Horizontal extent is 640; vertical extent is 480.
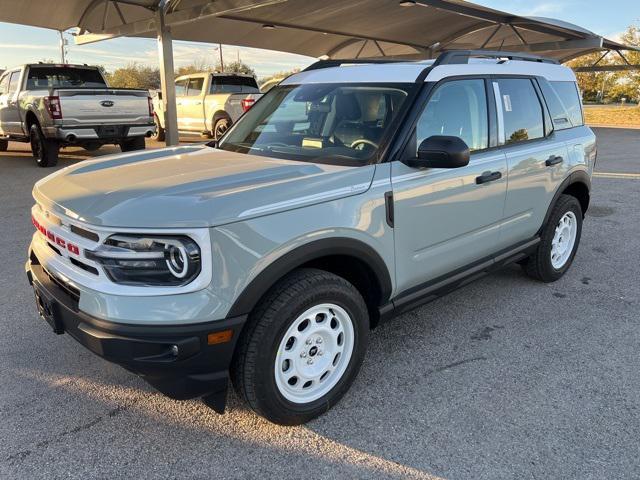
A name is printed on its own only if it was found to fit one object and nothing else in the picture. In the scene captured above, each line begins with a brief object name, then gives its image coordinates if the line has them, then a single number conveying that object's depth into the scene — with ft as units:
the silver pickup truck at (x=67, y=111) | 32.91
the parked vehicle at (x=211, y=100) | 47.88
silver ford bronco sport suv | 7.28
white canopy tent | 43.78
